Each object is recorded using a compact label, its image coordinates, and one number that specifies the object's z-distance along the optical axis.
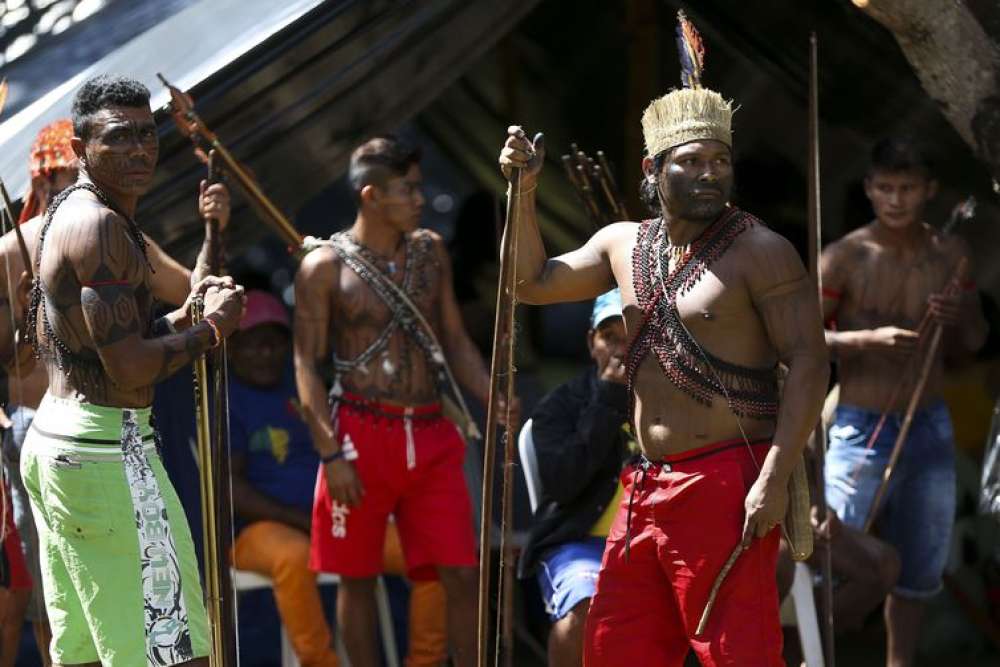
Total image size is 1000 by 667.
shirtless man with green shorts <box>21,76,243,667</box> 8.37
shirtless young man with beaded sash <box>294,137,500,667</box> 11.55
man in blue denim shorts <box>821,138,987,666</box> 11.83
